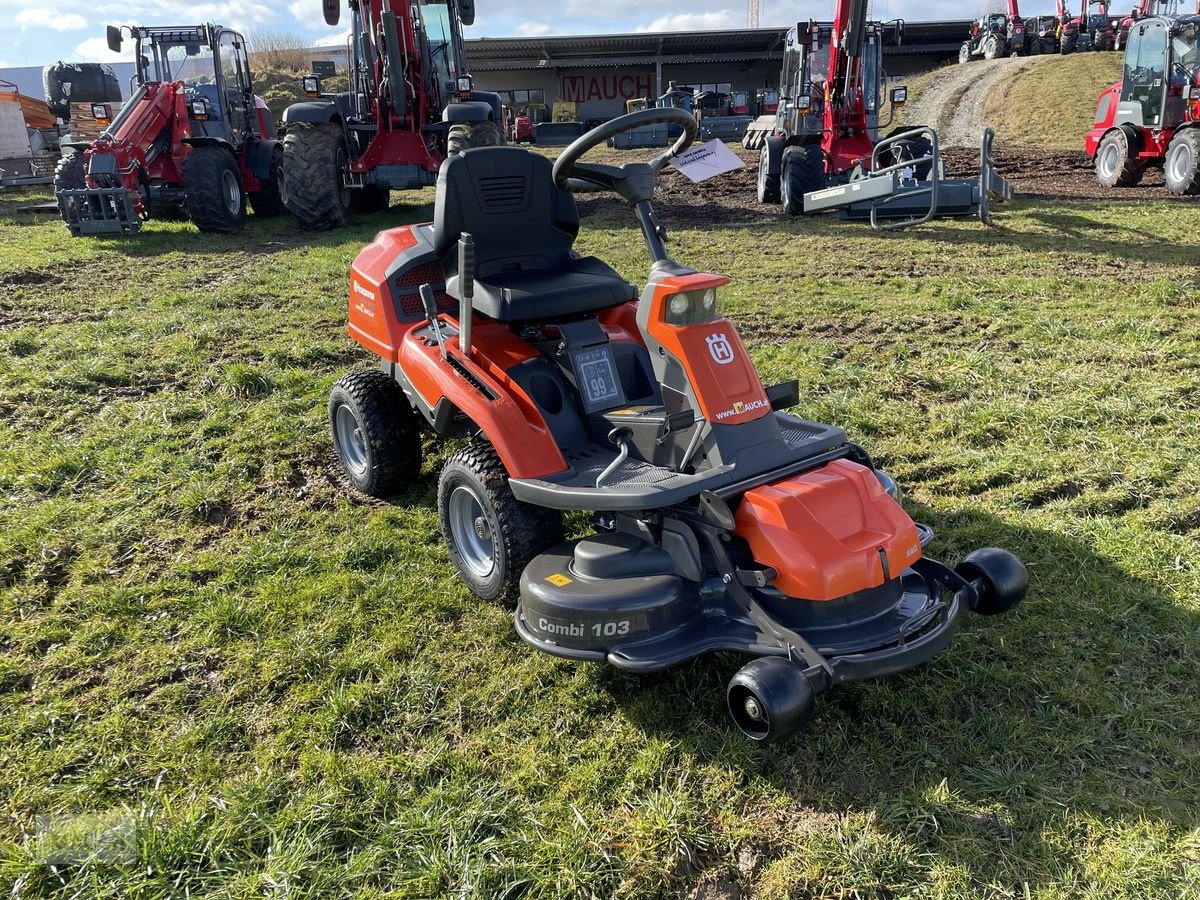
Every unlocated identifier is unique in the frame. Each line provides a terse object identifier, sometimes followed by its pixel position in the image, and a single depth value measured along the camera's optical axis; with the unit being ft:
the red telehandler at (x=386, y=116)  33.71
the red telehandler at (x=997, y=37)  113.50
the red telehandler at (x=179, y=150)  34.55
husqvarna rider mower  8.21
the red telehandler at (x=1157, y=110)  39.14
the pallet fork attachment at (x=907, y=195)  31.60
